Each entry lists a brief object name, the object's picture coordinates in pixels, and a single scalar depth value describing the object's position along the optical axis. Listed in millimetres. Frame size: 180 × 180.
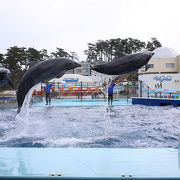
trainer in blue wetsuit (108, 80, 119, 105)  15883
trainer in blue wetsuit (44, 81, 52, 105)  15789
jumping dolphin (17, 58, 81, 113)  4863
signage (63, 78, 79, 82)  27741
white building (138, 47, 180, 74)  38250
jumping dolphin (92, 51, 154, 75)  4844
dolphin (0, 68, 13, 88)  5828
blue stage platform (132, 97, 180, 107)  14630
